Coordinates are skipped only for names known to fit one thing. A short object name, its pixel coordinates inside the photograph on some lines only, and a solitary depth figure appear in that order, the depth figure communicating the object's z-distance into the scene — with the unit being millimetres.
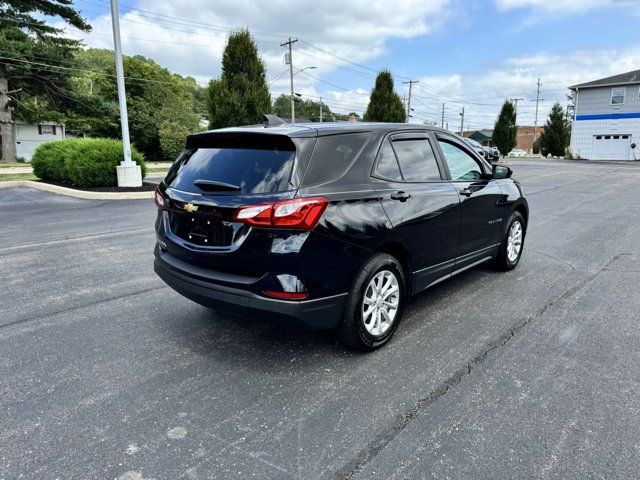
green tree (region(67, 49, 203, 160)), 33000
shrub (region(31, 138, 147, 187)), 14031
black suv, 2986
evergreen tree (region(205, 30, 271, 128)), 17938
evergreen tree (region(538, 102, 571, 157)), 50169
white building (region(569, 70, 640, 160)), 41656
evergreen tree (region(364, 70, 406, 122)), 28312
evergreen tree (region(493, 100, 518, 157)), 43031
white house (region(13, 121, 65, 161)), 46500
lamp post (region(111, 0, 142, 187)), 13820
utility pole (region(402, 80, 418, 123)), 57031
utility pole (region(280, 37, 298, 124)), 41281
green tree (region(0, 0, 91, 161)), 28094
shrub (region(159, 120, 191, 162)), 35312
